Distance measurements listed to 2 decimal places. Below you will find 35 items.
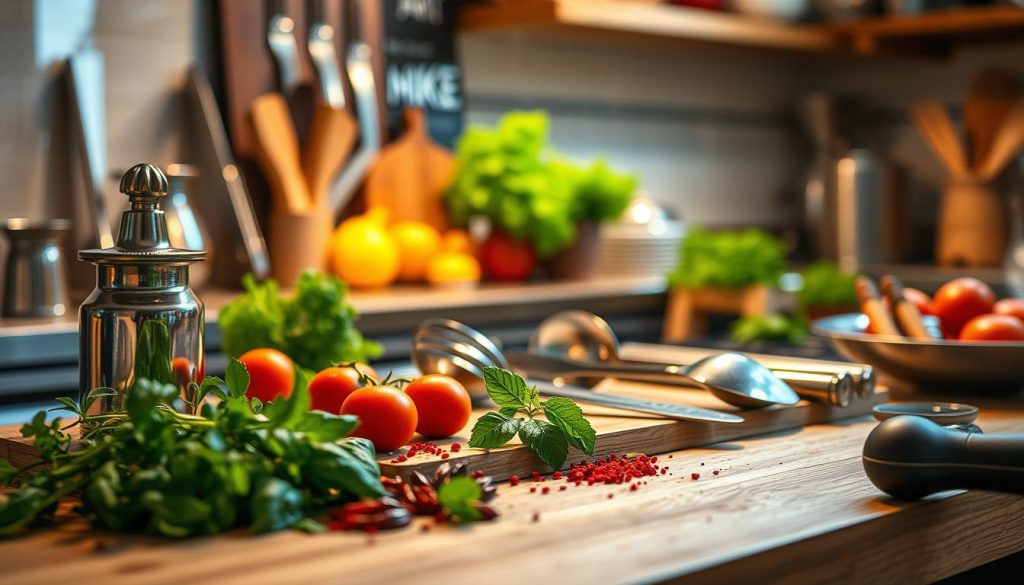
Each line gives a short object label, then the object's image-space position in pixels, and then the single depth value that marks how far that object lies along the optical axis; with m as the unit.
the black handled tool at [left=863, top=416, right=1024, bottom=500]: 0.93
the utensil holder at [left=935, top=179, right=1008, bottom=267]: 3.37
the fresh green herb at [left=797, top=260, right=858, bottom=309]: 2.79
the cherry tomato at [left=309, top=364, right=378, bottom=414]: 1.13
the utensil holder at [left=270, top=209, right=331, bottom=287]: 2.65
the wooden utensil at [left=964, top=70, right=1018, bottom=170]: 3.39
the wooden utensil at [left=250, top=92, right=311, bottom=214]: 2.62
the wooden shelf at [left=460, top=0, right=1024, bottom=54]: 2.92
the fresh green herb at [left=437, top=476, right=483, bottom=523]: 0.88
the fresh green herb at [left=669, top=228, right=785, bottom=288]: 2.88
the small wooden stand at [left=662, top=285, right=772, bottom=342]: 2.88
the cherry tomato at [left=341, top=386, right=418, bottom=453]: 1.03
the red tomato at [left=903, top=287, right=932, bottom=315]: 1.64
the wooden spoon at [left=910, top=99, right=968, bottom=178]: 3.37
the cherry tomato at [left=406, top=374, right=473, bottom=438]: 1.11
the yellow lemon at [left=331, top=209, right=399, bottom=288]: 2.71
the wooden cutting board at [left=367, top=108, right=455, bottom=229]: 2.90
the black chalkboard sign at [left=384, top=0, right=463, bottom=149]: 2.97
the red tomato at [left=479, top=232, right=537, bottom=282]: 2.95
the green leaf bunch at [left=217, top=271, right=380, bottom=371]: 1.45
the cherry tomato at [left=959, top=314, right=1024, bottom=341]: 1.47
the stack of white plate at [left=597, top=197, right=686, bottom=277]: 3.19
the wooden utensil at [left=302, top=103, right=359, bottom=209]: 2.68
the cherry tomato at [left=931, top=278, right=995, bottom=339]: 1.59
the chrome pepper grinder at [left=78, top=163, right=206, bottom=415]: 1.02
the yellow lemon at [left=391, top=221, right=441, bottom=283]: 2.86
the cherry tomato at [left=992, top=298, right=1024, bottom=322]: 1.55
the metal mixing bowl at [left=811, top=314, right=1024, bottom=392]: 1.43
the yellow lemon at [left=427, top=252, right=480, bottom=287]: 2.82
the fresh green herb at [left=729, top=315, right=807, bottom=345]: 2.17
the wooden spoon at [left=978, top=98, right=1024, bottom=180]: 3.27
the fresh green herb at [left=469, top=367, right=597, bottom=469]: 1.03
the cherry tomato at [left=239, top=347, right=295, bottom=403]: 1.24
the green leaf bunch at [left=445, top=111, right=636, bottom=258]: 2.87
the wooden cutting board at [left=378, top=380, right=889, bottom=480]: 1.03
